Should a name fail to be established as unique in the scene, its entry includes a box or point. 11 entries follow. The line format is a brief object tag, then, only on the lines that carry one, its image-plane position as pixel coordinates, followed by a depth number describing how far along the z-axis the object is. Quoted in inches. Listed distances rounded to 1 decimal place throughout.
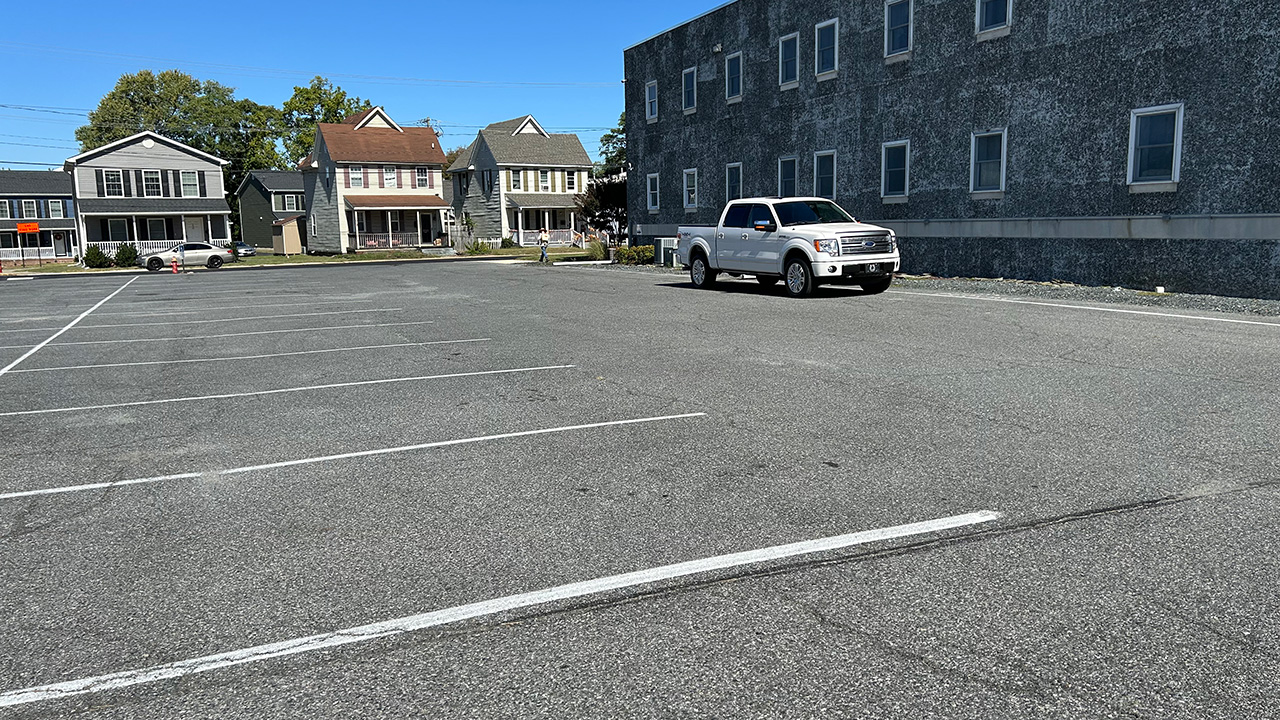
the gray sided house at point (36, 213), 2554.1
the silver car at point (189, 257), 1915.6
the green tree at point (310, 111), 3405.5
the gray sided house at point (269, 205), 2866.6
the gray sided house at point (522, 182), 2532.0
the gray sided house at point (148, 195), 2281.0
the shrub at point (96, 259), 1969.7
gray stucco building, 674.8
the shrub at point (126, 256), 2000.5
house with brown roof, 2438.5
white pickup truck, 727.7
